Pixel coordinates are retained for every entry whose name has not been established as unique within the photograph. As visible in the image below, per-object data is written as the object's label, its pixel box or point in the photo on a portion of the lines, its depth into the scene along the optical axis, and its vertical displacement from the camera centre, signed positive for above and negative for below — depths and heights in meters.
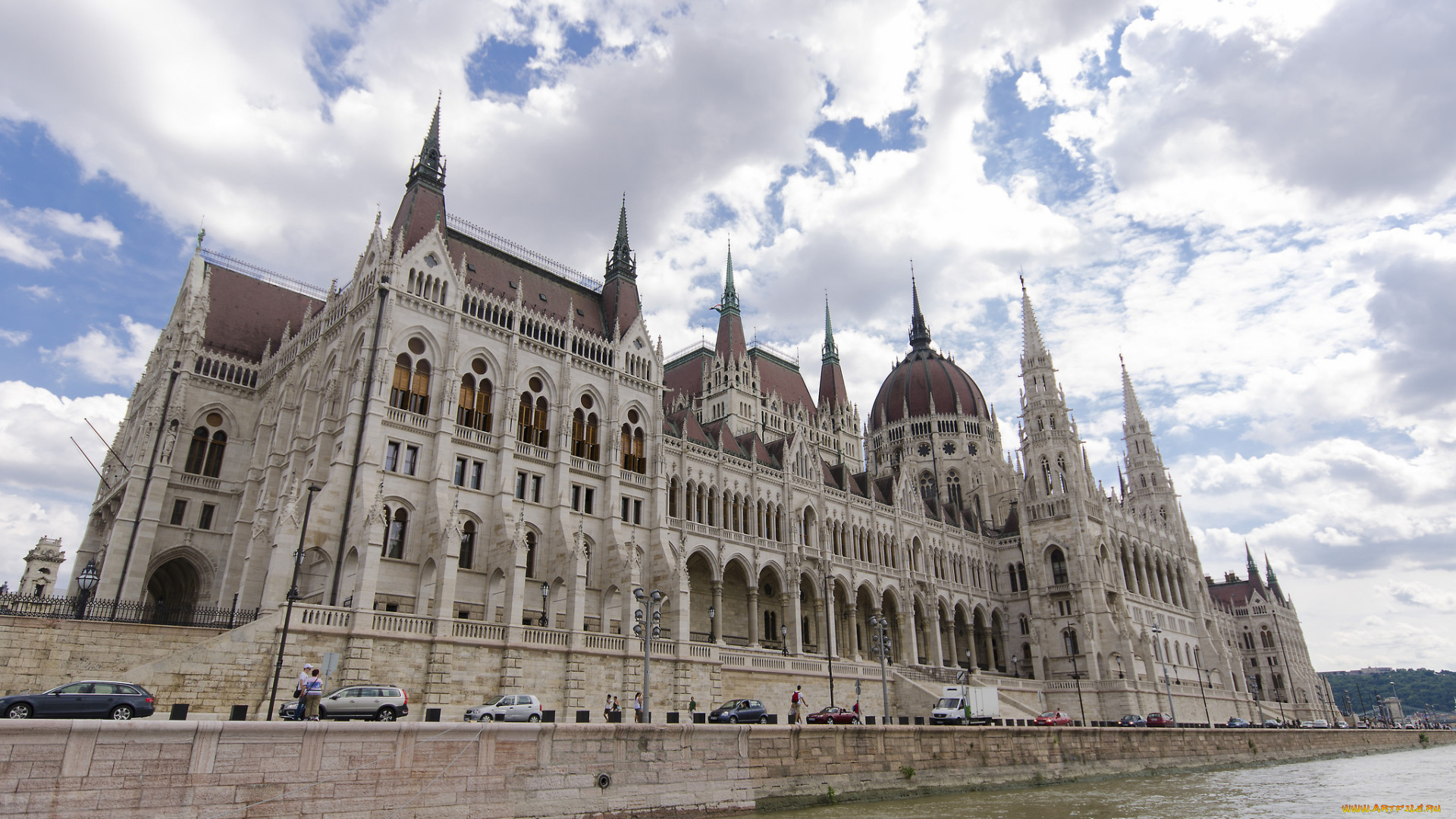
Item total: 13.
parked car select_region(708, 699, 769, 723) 31.23 +0.95
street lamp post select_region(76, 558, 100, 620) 27.89 +4.83
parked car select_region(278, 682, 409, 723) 23.34 +0.99
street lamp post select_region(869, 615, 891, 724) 38.47 +4.48
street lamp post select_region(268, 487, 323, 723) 24.61 +3.69
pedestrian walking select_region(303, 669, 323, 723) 20.62 +1.00
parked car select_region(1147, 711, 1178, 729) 52.41 +1.08
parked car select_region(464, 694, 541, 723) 25.95 +0.88
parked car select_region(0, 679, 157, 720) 17.47 +0.81
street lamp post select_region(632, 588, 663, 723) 28.27 +4.33
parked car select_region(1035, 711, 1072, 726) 41.97 +0.93
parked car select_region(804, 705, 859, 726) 32.62 +0.83
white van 37.16 +1.37
